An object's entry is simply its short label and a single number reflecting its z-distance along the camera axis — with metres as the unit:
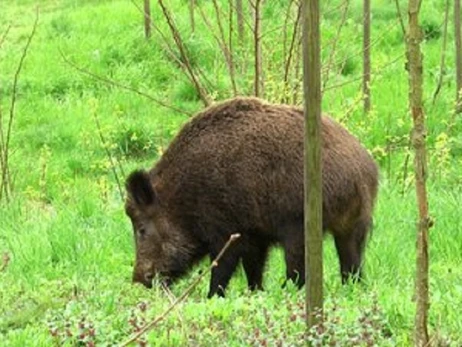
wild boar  12.17
